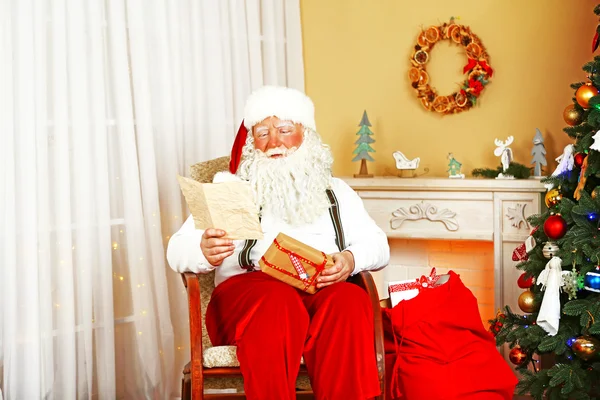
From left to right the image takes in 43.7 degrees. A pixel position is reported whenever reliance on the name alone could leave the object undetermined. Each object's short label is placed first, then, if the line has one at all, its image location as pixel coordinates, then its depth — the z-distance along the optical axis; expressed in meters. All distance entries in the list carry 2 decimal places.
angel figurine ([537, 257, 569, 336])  2.86
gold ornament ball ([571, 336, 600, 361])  2.76
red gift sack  2.48
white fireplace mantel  3.65
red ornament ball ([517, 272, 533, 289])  3.15
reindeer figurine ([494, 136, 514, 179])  3.74
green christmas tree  2.78
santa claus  2.32
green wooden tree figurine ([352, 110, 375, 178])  4.09
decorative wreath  3.96
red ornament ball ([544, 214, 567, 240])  2.91
